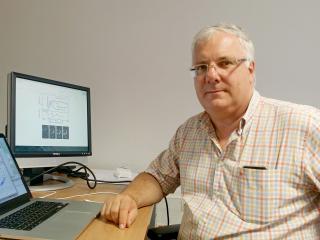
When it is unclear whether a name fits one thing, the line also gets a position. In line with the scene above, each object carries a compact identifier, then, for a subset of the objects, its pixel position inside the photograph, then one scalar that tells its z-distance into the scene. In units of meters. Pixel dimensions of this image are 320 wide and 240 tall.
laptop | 0.71
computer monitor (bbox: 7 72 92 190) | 1.16
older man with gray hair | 0.87
